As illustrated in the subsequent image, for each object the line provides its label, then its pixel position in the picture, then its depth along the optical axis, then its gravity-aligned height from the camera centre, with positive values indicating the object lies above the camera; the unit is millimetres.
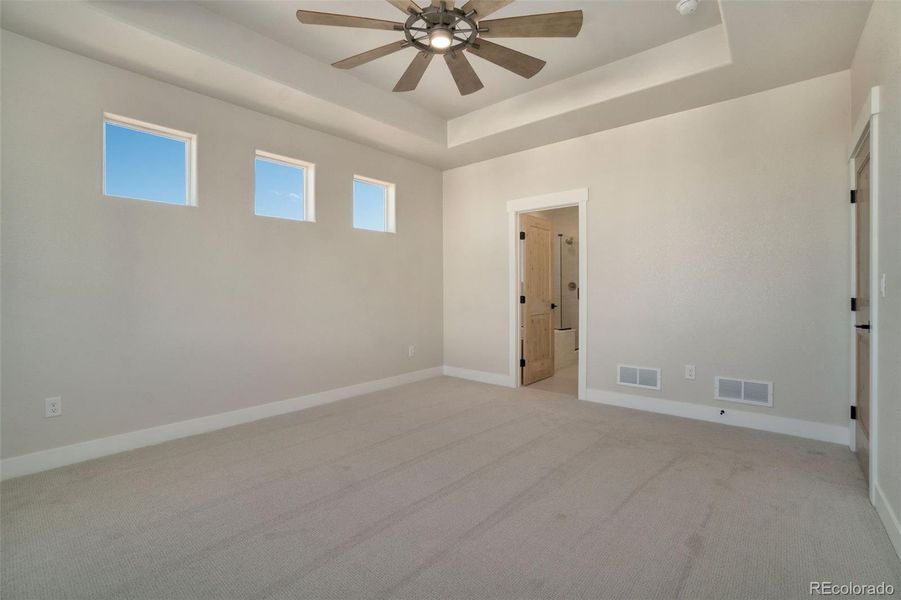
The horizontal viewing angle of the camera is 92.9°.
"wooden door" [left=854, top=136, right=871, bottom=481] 2750 -48
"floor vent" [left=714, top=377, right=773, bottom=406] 3586 -814
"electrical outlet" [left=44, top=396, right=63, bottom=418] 2902 -753
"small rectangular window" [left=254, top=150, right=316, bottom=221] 4141 +1096
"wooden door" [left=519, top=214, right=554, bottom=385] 5414 -62
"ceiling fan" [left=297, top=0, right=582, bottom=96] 2205 +1449
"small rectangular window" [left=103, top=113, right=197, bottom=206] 3246 +1074
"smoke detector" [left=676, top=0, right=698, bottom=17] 2816 +1924
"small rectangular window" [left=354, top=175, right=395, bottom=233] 5035 +1120
